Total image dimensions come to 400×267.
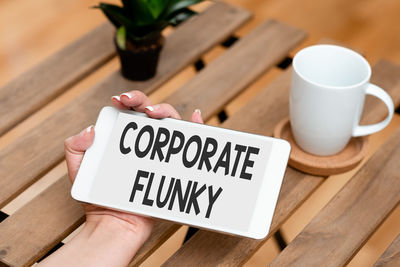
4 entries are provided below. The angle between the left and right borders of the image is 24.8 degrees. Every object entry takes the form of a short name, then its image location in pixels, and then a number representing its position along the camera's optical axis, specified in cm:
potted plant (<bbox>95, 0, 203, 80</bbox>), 79
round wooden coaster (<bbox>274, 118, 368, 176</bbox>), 74
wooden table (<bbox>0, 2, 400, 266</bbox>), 69
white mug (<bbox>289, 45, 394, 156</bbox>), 70
